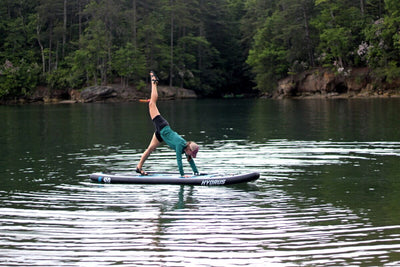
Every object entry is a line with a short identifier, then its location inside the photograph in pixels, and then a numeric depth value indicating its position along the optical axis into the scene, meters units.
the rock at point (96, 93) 74.50
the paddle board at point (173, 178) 12.41
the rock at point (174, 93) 80.06
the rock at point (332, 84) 62.26
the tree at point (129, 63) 77.25
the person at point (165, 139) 12.75
